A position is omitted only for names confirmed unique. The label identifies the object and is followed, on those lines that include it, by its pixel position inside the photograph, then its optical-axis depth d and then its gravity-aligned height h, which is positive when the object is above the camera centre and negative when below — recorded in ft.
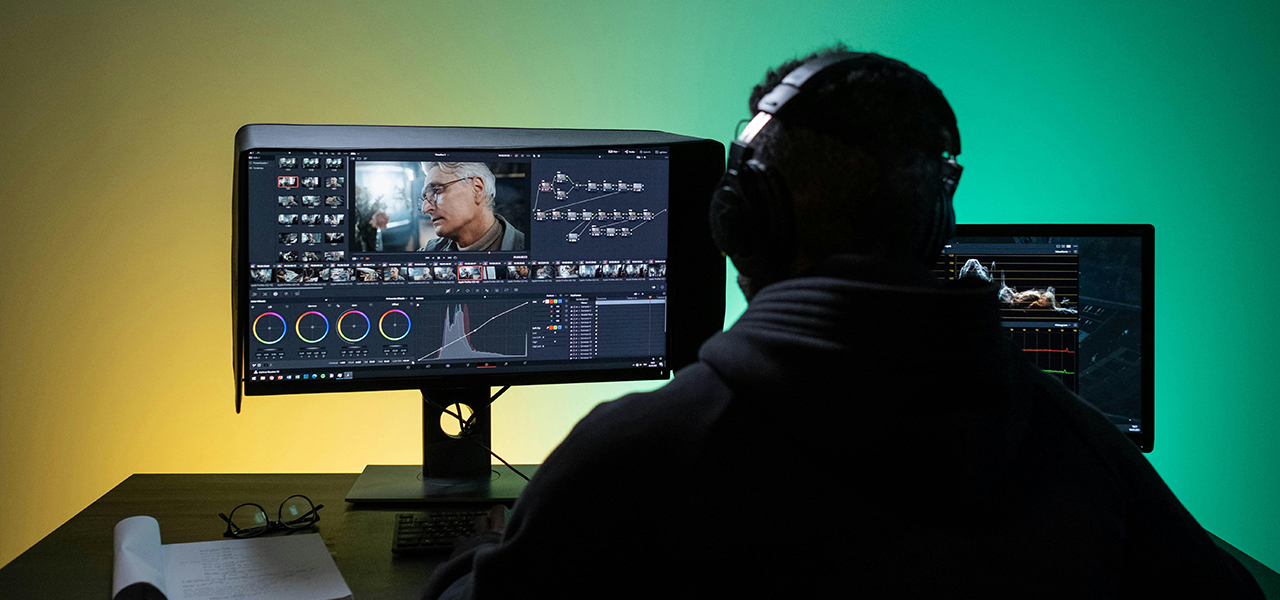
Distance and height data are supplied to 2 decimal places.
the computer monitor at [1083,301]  4.63 -0.07
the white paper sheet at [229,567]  3.36 -1.12
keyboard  3.88 -1.08
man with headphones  2.02 -0.36
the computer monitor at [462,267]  4.34 +0.10
